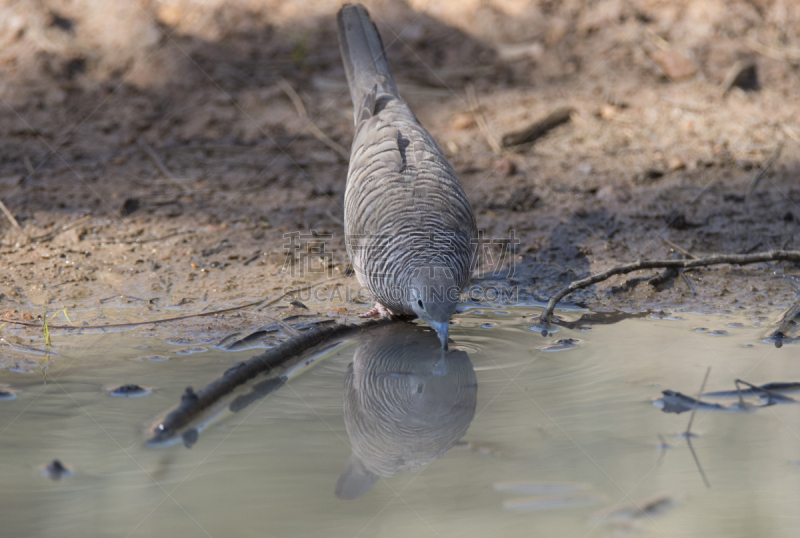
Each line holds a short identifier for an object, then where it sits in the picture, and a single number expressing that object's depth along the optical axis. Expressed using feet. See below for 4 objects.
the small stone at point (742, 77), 45.21
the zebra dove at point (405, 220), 24.85
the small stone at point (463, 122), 44.01
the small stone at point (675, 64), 46.62
